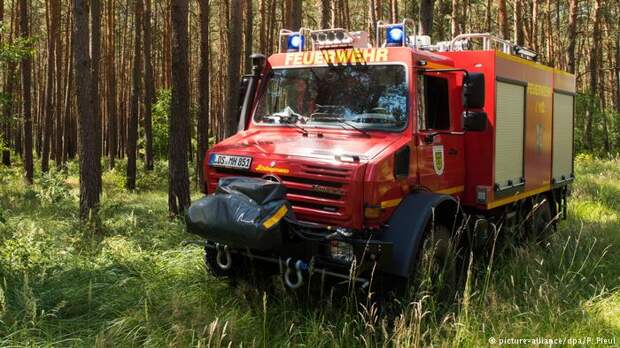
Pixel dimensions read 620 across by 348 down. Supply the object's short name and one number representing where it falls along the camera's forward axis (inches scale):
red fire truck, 191.2
